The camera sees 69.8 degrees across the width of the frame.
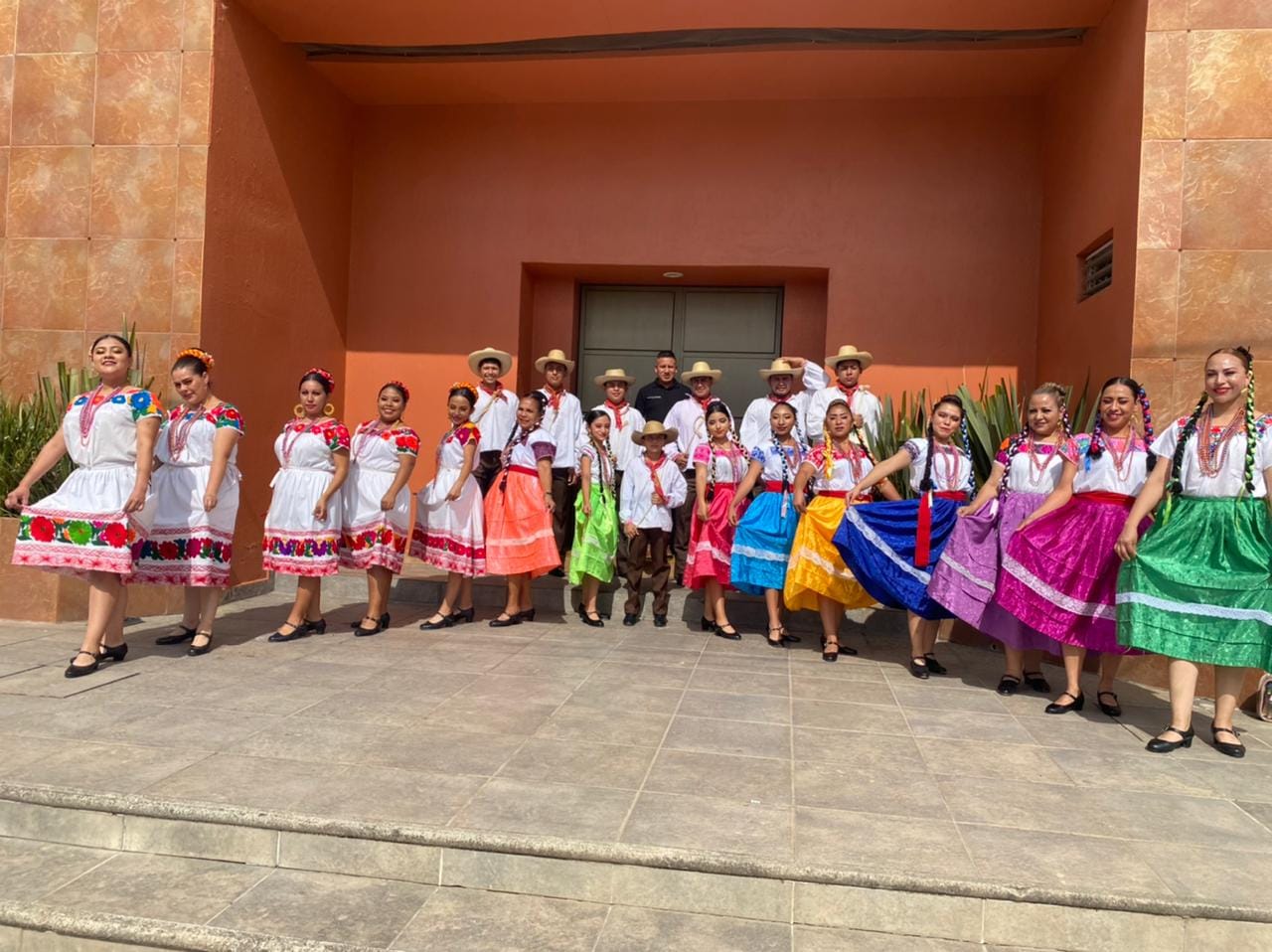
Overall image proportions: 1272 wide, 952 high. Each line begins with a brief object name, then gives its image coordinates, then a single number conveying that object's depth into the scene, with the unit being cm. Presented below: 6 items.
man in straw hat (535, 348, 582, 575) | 747
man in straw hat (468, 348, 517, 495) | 724
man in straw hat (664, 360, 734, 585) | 718
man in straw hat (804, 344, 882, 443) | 714
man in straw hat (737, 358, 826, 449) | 667
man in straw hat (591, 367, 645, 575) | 732
